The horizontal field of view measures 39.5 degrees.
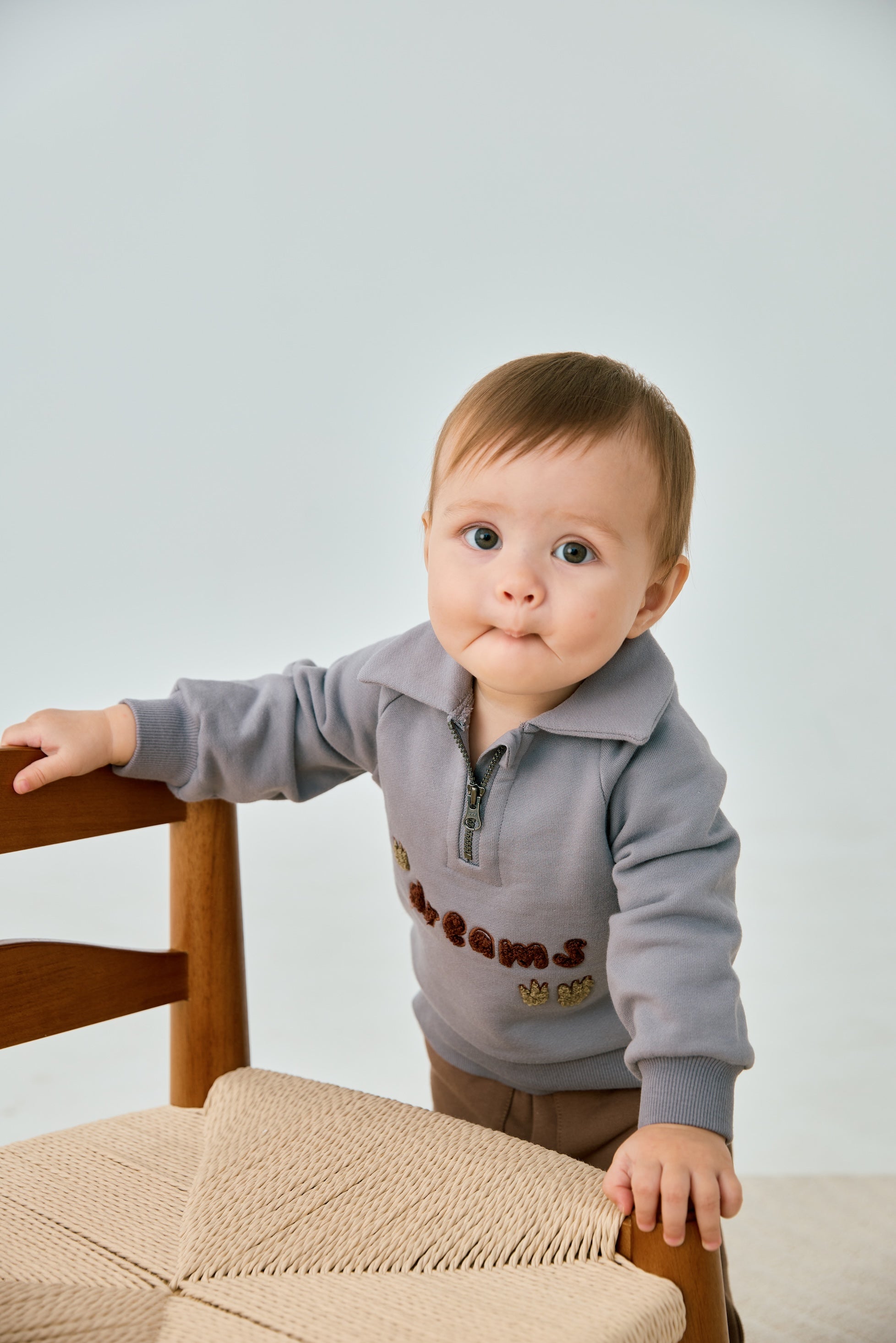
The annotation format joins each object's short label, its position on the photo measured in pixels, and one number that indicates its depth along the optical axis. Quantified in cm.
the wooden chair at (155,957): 68
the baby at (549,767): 62
